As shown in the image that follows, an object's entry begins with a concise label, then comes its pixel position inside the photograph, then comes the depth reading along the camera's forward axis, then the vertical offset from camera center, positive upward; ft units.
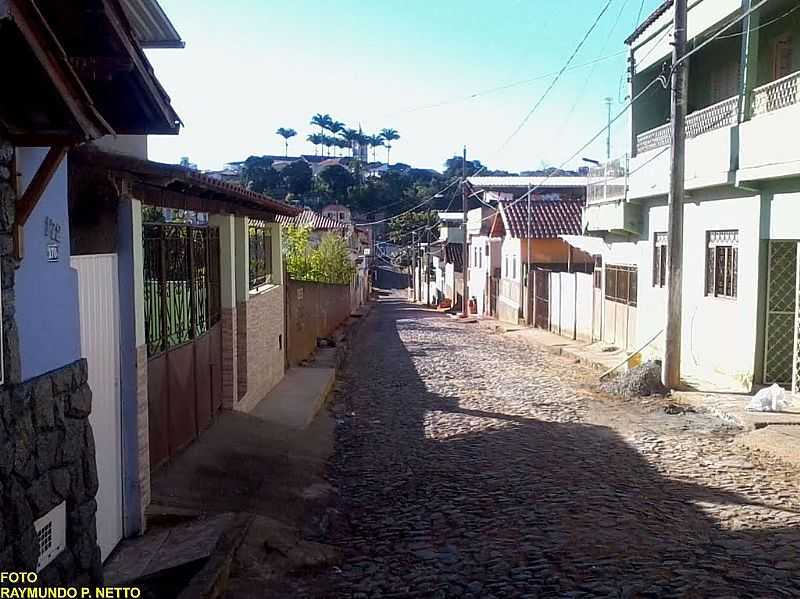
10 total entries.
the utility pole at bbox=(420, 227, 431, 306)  213.46 -8.21
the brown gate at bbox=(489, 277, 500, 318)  133.18 -6.82
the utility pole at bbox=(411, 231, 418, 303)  244.01 -5.23
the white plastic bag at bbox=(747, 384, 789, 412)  38.63 -7.00
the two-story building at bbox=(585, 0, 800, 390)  41.22 +3.05
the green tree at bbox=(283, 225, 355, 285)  95.14 -1.01
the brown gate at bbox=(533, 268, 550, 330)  96.99 -5.62
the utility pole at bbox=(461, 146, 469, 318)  139.26 -2.20
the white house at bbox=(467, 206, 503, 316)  137.80 -1.16
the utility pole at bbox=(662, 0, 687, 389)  45.42 +2.48
